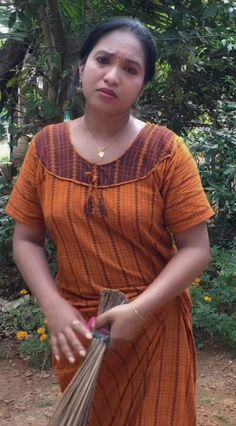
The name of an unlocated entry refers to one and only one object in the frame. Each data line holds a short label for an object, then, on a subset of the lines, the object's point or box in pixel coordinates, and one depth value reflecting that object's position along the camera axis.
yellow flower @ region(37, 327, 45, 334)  3.12
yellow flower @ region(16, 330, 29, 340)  3.18
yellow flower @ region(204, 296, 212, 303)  3.30
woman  1.36
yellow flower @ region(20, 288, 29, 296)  3.62
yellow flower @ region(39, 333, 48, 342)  3.04
